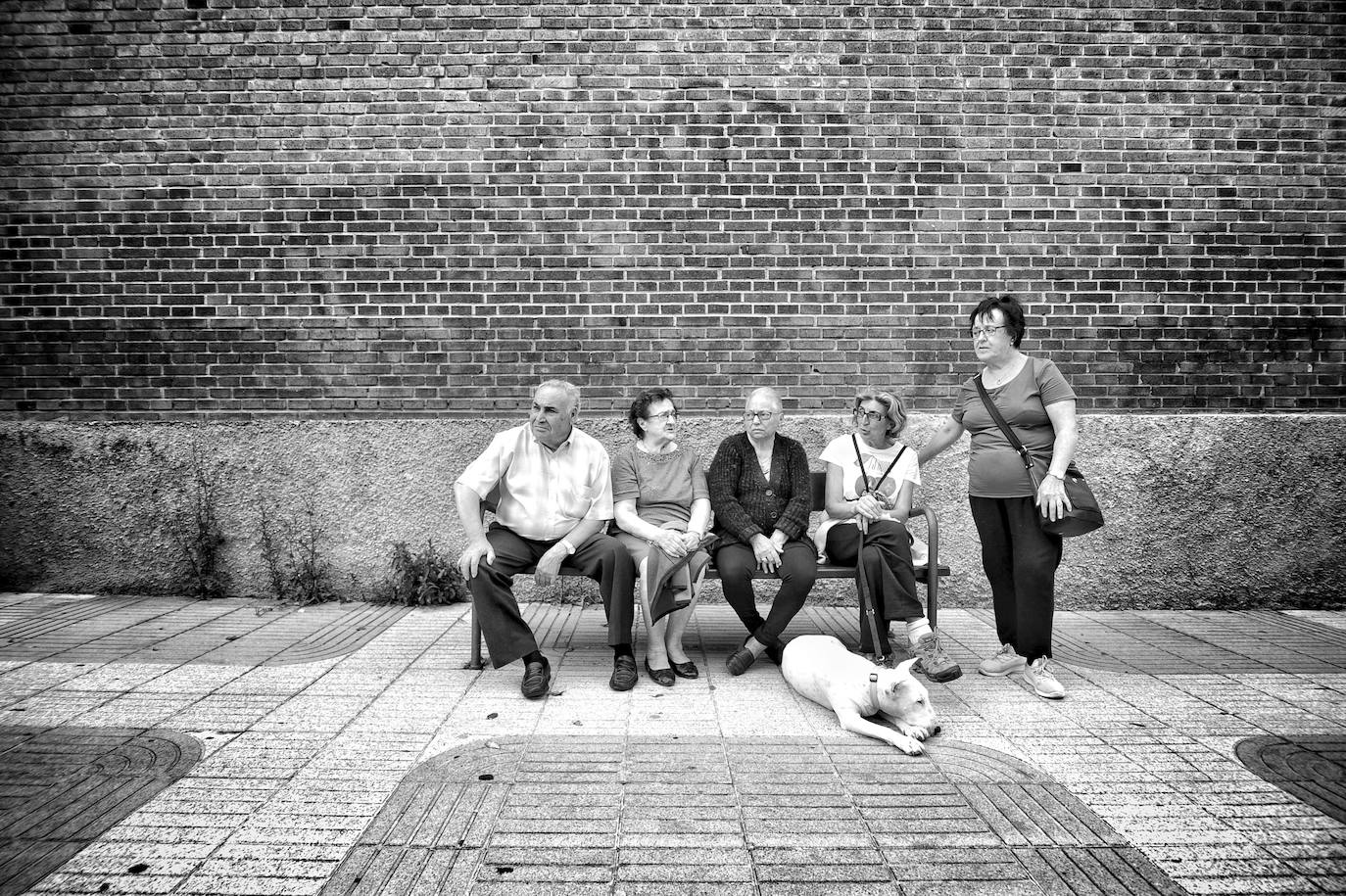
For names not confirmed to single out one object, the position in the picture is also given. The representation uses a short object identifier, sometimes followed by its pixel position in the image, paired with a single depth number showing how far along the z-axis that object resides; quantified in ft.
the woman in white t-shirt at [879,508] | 14.42
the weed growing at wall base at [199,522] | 19.61
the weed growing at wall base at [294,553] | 19.60
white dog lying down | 11.21
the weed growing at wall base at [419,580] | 19.43
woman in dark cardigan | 14.55
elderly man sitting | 13.80
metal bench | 14.74
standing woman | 13.44
